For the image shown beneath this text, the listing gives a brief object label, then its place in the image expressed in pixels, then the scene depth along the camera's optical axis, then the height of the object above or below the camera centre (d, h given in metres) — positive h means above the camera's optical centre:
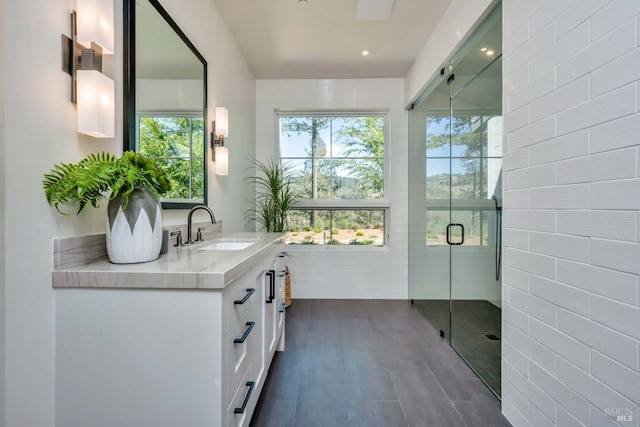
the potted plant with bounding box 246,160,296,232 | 3.57 +0.20
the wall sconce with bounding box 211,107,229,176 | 2.50 +0.60
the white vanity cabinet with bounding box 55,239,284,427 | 1.08 -0.50
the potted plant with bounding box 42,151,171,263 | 1.08 +0.06
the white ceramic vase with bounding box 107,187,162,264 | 1.21 -0.06
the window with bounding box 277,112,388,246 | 3.96 +0.47
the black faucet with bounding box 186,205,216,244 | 1.87 -0.06
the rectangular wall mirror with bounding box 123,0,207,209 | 1.53 +0.64
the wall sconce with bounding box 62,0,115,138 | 1.17 +0.56
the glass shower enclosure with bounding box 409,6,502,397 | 1.98 +0.08
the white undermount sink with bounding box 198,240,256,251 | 2.11 -0.23
